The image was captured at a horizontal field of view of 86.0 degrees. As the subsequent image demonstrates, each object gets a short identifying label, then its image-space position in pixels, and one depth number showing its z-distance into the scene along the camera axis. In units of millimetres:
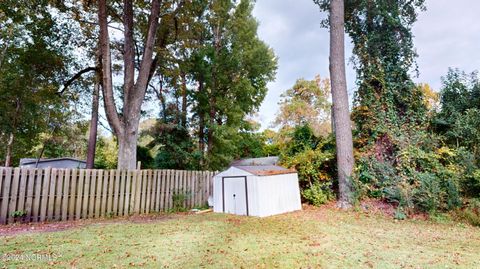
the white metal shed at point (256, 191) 7195
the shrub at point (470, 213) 5806
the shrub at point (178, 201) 8516
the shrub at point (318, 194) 8545
